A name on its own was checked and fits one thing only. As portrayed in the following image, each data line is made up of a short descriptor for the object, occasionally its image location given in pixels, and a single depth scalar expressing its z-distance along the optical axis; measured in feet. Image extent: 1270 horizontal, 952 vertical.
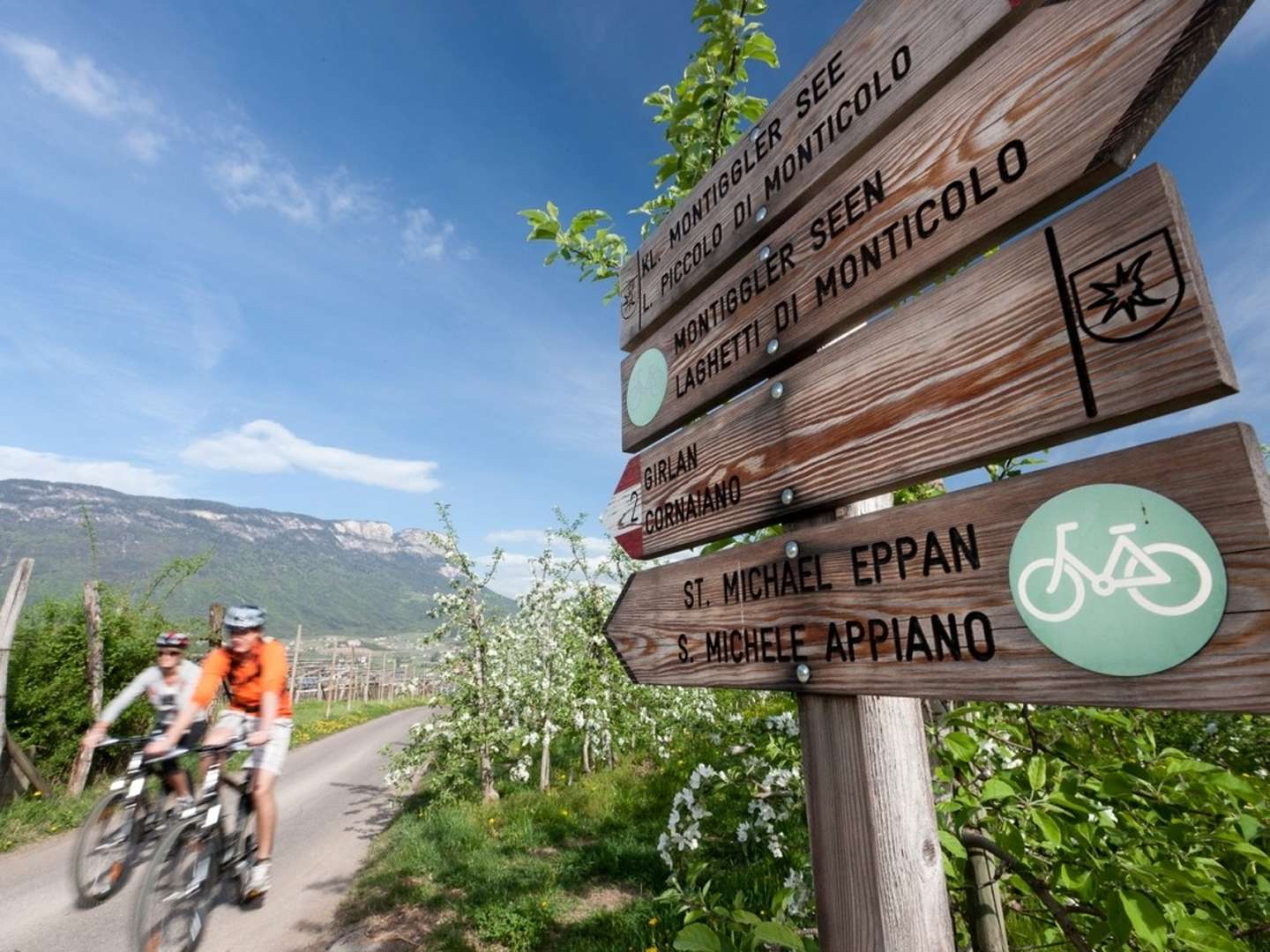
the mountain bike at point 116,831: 17.10
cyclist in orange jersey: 15.07
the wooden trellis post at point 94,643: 34.81
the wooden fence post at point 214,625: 45.44
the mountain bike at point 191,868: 13.53
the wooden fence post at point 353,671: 115.66
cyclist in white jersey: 20.15
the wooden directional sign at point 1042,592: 2.82
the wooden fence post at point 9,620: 29.14
